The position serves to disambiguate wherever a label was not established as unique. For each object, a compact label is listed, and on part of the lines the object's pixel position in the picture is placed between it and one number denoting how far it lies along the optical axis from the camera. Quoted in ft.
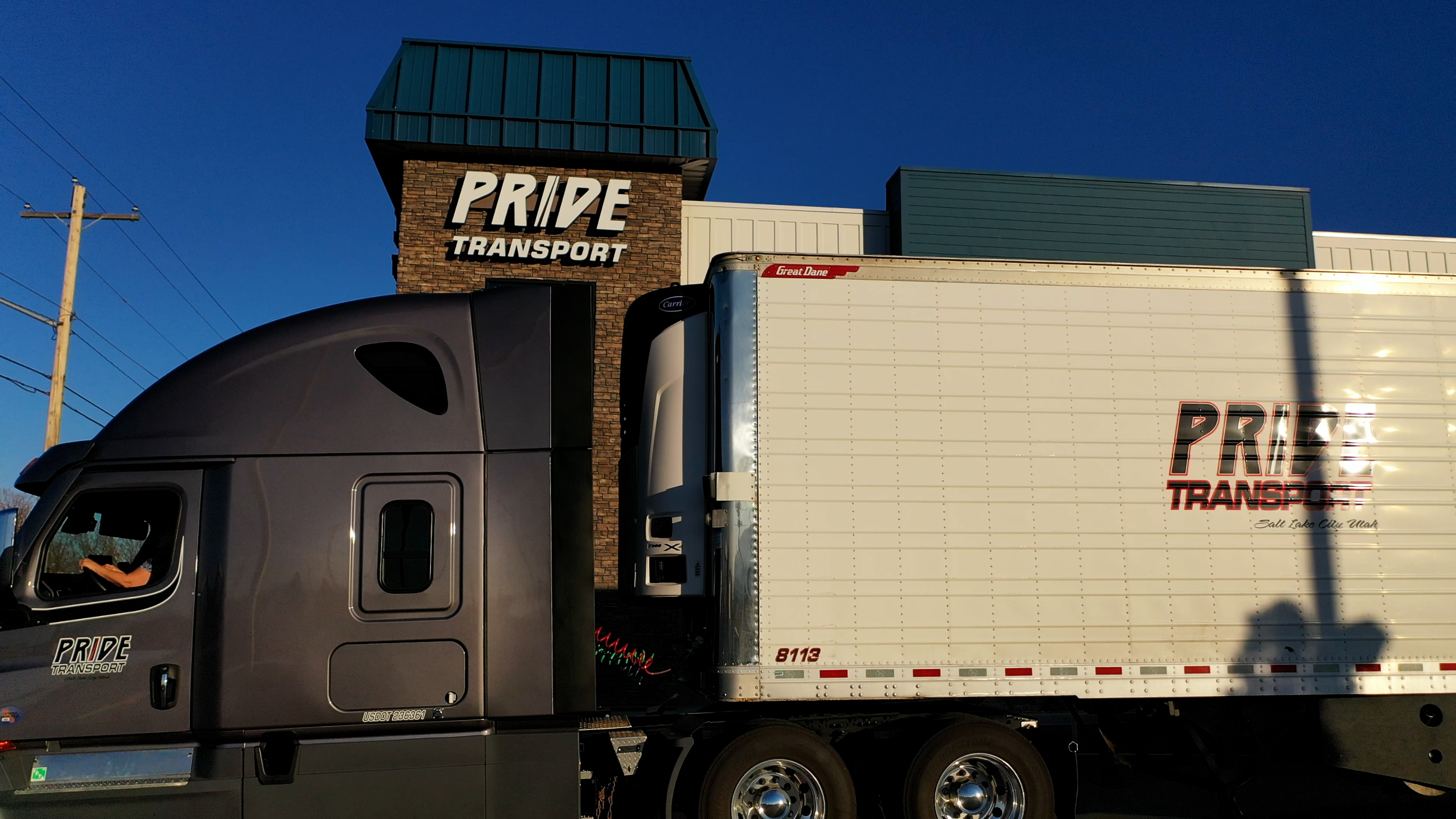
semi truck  17.29
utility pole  59.16
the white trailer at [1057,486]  19.53
